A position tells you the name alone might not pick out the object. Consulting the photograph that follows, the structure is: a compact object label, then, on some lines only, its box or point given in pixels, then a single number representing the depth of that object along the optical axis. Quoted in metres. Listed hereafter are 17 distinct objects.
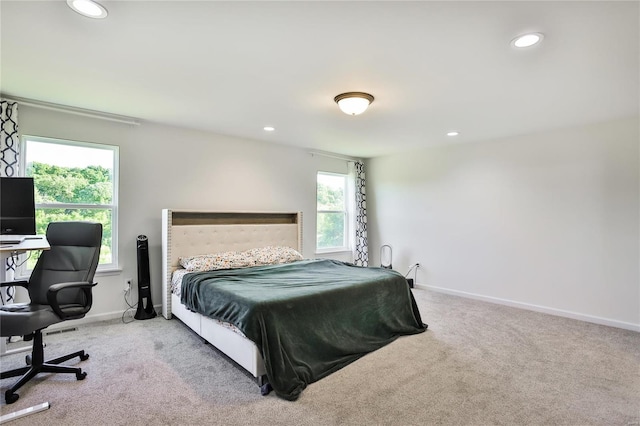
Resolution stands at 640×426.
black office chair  2.27
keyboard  2.39
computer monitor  2.39
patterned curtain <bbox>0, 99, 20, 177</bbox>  3.10
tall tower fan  3.80
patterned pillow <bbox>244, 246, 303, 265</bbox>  4.24
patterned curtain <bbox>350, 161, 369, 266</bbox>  6.31
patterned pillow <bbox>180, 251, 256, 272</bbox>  3.66
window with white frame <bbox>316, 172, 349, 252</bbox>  6.02
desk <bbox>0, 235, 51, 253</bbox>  2.01
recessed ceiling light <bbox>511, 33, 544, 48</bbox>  2.01
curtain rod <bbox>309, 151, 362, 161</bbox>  5.80
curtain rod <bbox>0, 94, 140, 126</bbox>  3.24
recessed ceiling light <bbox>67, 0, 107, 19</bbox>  1.73
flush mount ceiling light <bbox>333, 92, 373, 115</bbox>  2.96
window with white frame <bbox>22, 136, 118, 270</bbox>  3.43
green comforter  2.35
